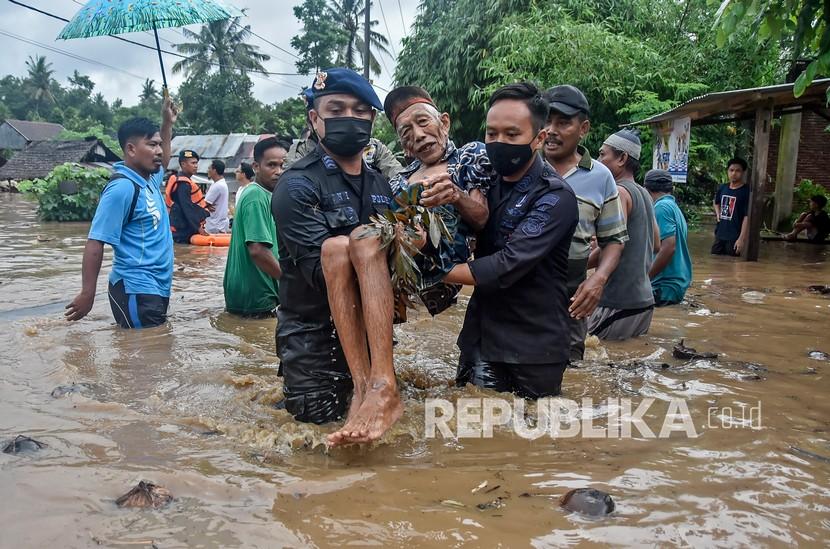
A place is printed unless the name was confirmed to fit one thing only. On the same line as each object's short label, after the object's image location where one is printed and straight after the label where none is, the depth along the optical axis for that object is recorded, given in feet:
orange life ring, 39.60
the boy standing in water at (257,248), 18.37
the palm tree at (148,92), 229.25
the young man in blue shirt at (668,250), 20.93
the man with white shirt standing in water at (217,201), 40.91
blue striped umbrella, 19.70
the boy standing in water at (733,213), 36.35
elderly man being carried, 9.78
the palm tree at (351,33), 142.20
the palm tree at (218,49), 158.40
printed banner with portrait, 36.32
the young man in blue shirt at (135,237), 17.02
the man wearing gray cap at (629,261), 16.96
